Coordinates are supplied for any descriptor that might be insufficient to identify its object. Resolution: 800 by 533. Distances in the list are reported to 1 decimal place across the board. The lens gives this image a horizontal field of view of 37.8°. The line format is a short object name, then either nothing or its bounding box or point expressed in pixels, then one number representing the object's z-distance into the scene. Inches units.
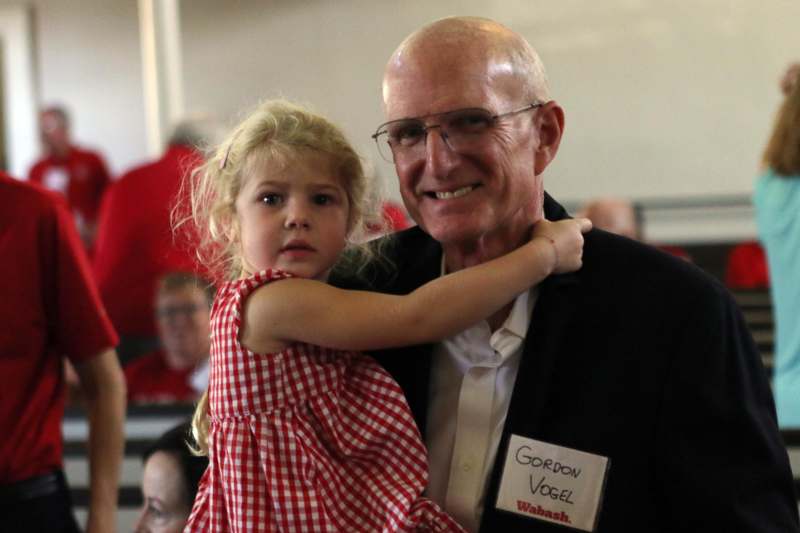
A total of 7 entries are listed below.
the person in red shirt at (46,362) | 87.1
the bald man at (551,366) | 62.1
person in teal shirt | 130.8
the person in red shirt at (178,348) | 158.9
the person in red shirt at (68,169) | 341.1
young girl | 63.0
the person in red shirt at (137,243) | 177.0
